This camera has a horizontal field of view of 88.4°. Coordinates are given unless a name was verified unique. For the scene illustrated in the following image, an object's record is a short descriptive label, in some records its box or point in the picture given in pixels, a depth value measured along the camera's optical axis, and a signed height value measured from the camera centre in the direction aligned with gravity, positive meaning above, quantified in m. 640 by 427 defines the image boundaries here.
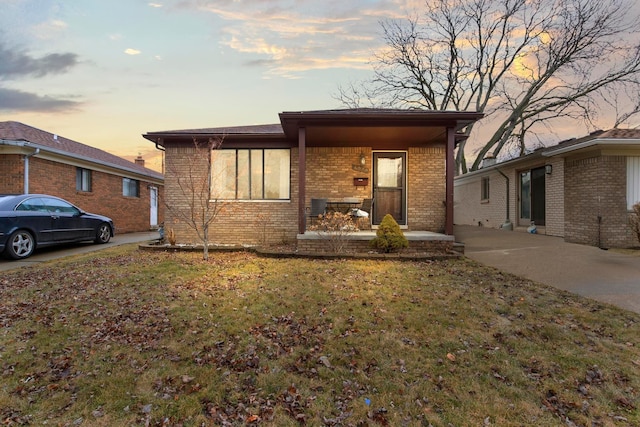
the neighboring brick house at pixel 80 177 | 10.75 +1.51
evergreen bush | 7.63 -0.59
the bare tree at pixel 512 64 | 17.98 +9.35
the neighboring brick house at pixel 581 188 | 8.92 +0.74
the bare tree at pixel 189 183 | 9.55 +0.88
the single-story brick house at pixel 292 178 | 9.70 +1.06
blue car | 7.83 -0.28
